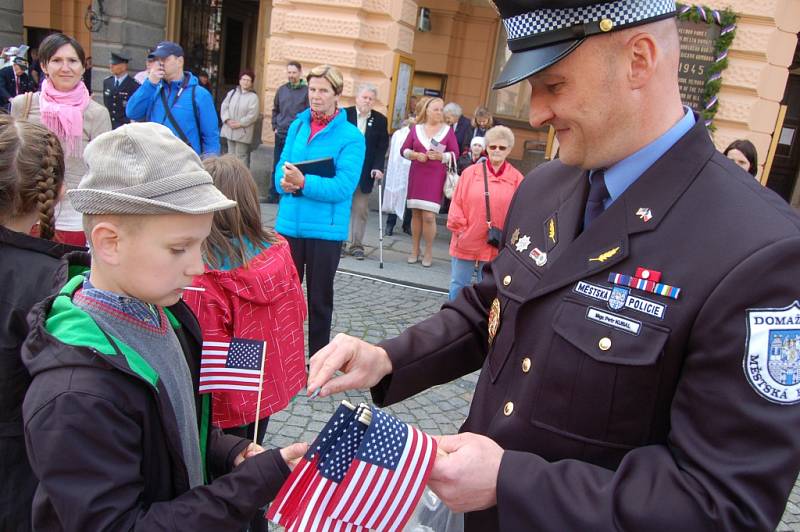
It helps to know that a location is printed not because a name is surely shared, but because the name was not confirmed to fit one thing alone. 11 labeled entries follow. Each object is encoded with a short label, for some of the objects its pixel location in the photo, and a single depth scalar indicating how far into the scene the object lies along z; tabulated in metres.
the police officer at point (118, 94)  7.39
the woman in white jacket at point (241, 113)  10.05
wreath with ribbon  7.96
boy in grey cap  1.27
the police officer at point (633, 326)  1.10
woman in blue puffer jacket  4.47
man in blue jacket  5.82
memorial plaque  8.09
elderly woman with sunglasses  5.47
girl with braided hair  1.77
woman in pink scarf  4.32
